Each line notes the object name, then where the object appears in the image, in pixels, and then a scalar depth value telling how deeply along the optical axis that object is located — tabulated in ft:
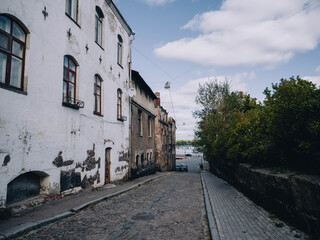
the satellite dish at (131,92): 52.25
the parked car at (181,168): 131.23
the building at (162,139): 93.04
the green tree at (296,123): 16.37
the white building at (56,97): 20.17
